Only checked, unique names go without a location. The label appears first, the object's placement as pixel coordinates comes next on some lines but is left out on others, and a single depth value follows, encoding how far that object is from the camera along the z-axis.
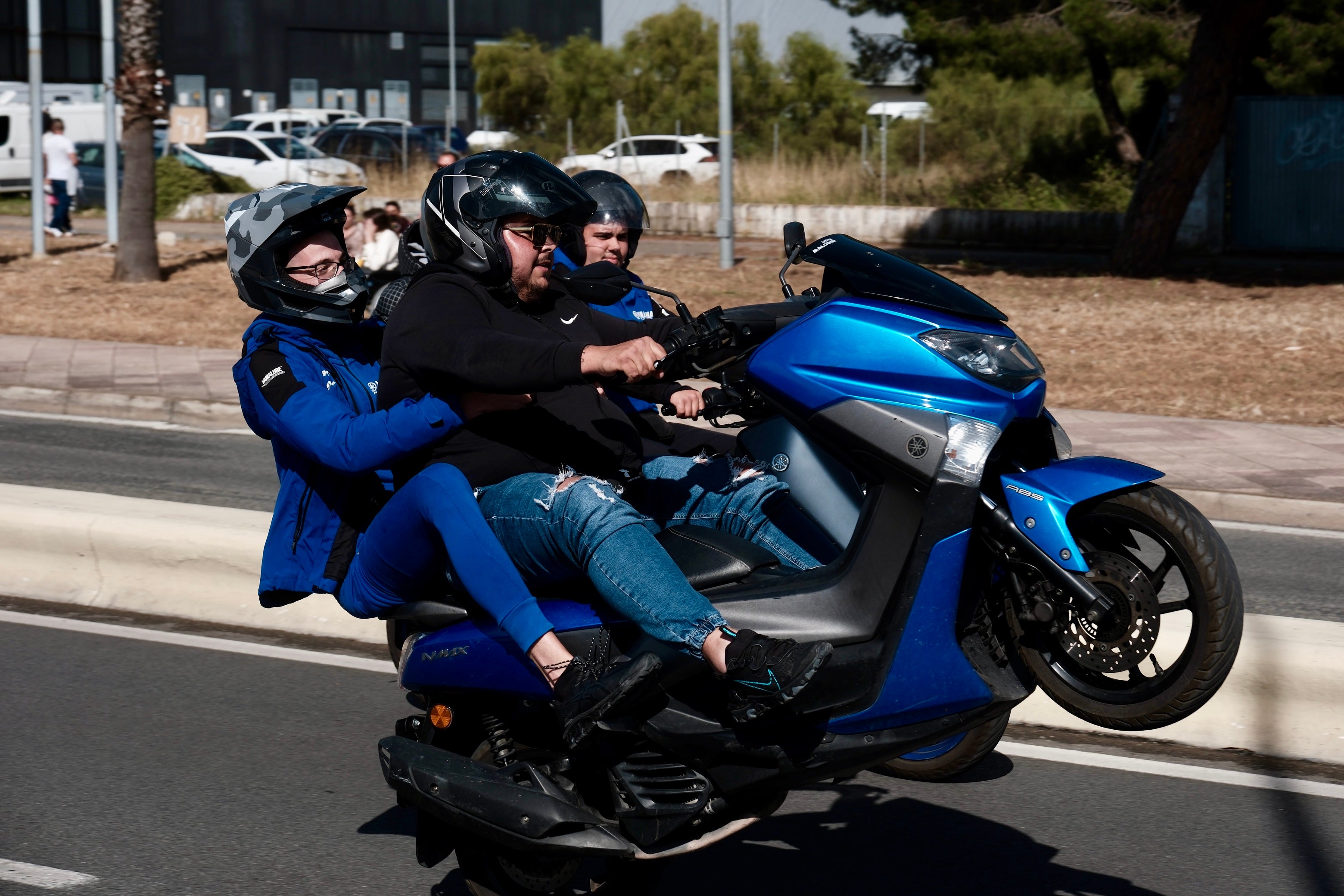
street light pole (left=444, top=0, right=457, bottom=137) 44.94
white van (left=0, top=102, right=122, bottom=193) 29.78
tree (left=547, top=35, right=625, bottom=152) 36.12
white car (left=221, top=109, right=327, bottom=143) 37.53
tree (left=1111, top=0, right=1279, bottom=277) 16.36
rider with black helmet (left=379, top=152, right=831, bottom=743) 3.20
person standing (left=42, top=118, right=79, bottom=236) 22.59
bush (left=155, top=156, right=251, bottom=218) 26.38
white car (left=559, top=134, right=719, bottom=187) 27.44
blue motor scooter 3.17
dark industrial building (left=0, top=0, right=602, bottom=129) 50.00
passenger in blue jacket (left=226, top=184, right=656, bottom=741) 3.41
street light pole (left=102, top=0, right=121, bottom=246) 20.02
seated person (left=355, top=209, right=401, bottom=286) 12.98
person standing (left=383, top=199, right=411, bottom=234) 13.48
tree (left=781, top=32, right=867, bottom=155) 31.41
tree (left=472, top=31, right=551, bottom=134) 40.66
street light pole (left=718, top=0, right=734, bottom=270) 18.14
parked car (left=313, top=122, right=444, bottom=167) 27.70
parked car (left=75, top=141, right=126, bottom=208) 27.94
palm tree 17.00
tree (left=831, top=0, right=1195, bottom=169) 19.64
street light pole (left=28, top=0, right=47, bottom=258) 19.80
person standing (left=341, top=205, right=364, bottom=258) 13.52
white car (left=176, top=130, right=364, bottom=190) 27.72
